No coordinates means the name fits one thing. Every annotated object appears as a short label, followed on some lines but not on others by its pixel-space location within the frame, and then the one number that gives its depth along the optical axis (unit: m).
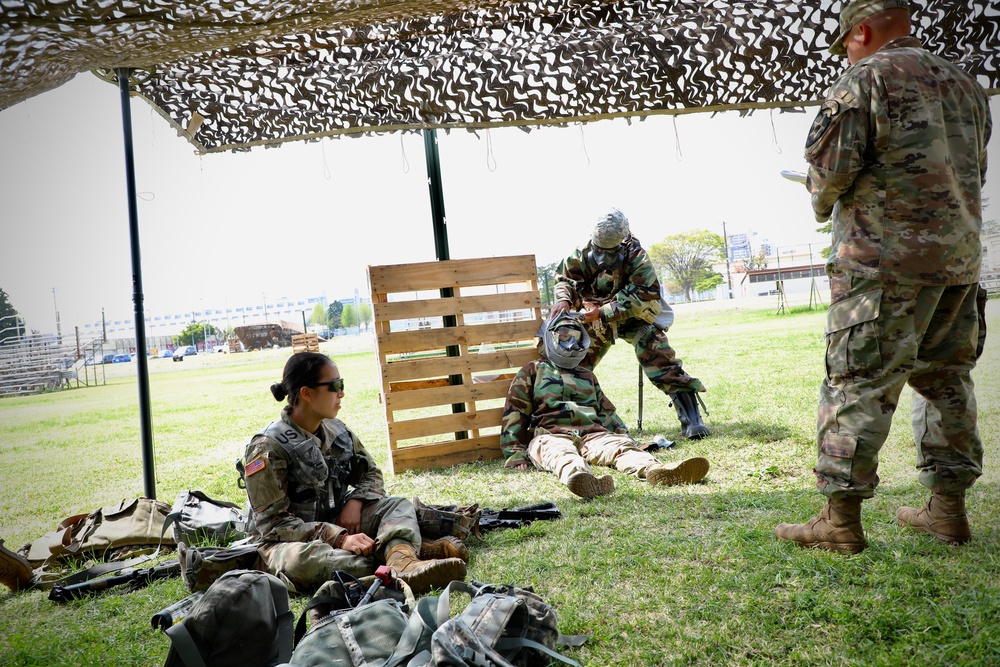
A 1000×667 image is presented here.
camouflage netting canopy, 4.64
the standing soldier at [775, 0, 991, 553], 2.45
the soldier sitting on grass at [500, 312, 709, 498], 4.64
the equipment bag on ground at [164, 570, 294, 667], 1.82
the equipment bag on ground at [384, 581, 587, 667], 1.73
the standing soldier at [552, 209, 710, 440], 5.58
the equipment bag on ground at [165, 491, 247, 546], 3.40
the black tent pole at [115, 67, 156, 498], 4.34
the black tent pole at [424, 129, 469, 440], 5.79
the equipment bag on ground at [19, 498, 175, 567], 3.60
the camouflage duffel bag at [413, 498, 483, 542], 3.25
